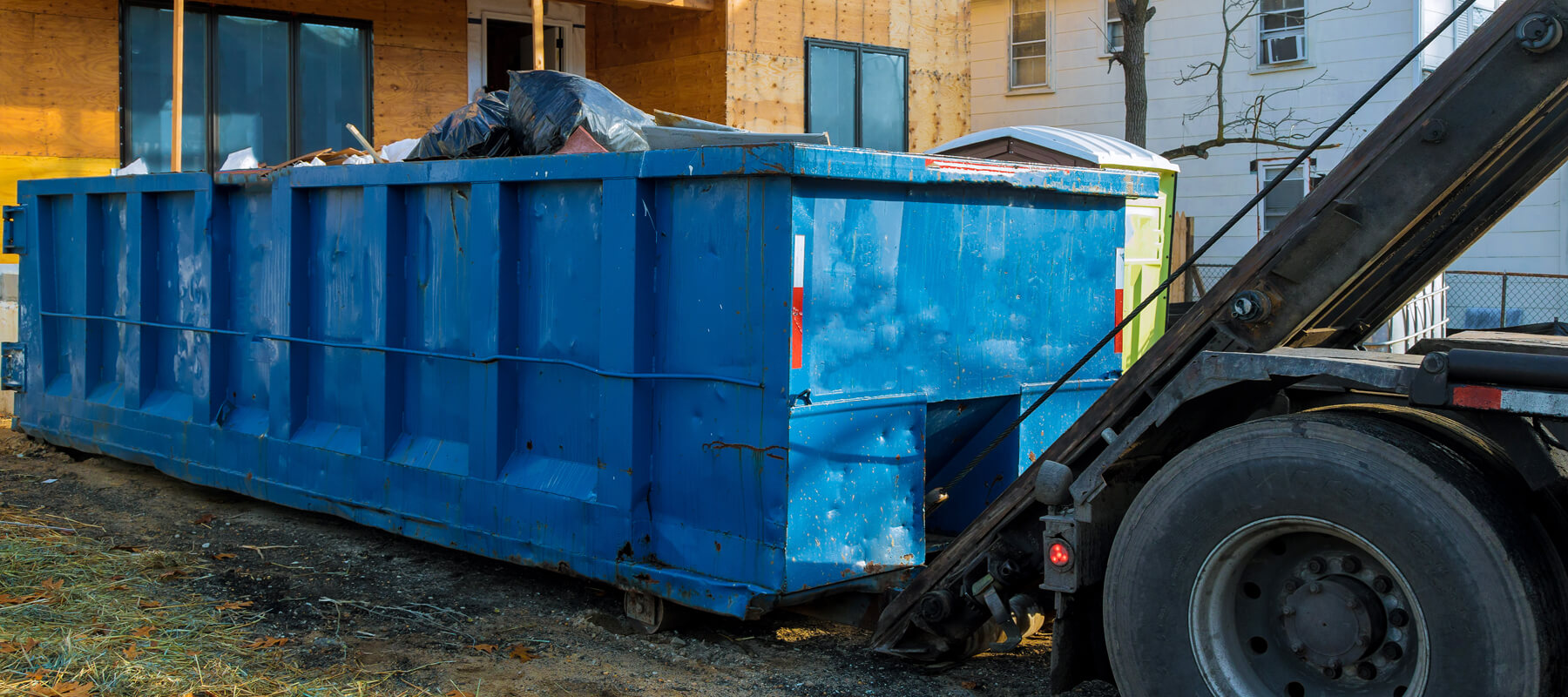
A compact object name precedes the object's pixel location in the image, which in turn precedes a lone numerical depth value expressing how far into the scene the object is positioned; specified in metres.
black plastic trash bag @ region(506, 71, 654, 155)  5.94
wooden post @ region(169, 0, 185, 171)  9.20
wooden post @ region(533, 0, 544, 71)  9.43
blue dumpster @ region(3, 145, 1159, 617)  4.60
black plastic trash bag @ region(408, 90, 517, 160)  6.30
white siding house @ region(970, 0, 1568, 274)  17.33
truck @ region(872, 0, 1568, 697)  3.00
